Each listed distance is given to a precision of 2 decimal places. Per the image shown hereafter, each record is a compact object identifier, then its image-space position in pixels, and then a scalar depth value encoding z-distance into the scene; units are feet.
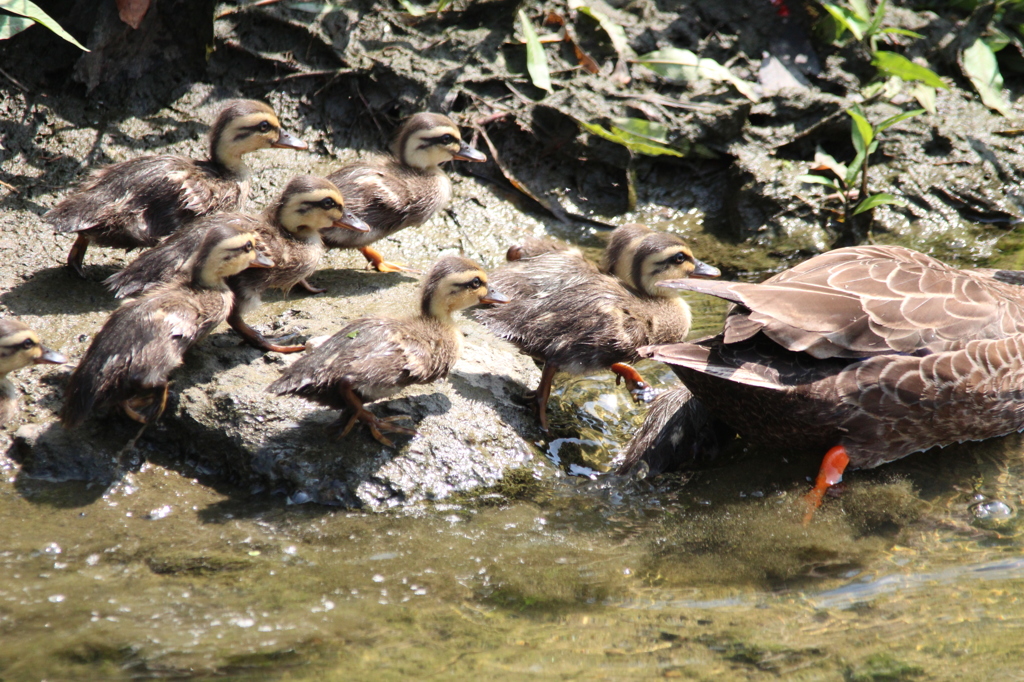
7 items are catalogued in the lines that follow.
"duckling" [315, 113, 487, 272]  38.40
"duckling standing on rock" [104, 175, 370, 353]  31.65
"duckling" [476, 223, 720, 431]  31.78
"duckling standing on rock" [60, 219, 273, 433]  26.53
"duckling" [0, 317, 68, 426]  27.30
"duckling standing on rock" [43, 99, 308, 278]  34.12
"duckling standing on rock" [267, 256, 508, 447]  26.63
